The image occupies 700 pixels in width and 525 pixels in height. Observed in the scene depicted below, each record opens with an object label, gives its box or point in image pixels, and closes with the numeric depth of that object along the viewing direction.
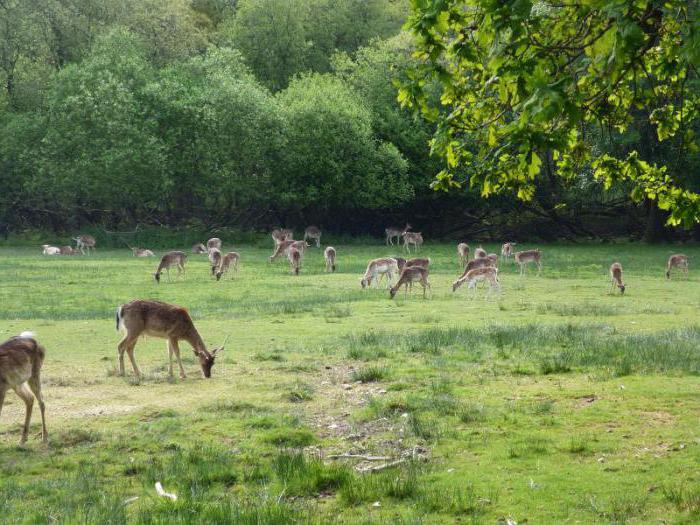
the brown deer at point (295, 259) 31.49
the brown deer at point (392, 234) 50.91
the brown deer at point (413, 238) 45.00
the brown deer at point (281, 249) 36.77
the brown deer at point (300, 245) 38.51
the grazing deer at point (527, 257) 30.78
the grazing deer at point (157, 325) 12.75
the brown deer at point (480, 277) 23.88
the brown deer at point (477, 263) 27.78
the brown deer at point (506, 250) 37.00
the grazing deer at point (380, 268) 27.59
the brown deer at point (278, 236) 46.69
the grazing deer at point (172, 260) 28.98
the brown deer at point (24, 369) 8.86
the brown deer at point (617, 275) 23.92
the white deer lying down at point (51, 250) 44.06
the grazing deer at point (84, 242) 45.41
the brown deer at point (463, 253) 32.75
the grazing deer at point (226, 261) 29.91
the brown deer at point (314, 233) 50.41
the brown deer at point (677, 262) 28.58
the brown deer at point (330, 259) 32.62
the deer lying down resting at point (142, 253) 41.62
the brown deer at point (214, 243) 41.59
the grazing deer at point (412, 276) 24.03
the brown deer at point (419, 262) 27.46
